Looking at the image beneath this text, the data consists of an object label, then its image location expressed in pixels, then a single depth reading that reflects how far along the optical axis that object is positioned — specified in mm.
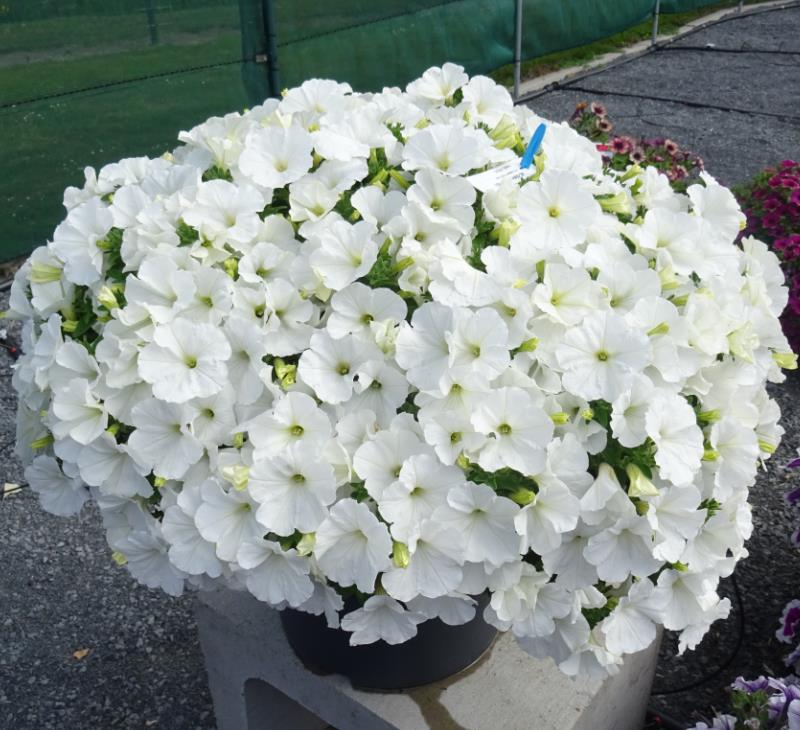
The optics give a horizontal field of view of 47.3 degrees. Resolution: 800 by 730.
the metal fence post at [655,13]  9969
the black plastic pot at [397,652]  1600
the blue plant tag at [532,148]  1485
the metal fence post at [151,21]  5359
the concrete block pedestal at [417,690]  1629
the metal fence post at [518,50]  7574
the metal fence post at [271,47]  5666
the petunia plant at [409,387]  1190
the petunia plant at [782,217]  3709
